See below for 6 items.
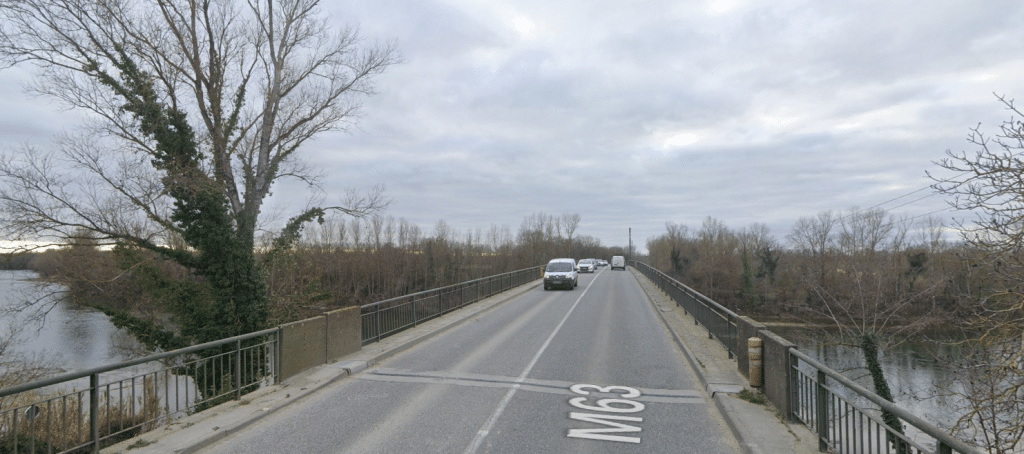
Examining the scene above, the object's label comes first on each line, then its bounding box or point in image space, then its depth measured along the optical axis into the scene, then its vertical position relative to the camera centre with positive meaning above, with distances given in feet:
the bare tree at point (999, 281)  16.48 -1.55
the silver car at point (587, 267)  177.37 -8.68
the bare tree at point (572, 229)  350.27 +8.42
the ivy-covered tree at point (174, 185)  51.03 +6.25
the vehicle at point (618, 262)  229.86 -9.33
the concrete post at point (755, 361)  24.76 -5.77
